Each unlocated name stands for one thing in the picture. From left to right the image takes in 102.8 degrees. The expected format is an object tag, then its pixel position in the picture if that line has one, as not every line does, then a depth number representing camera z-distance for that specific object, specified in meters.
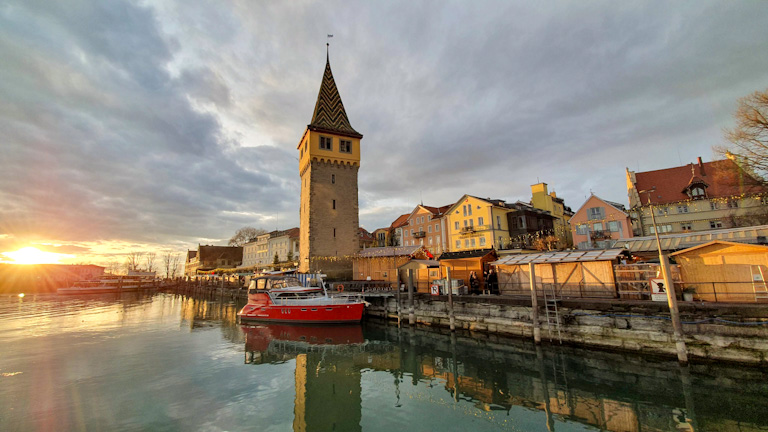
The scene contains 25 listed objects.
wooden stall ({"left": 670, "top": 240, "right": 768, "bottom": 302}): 12.06
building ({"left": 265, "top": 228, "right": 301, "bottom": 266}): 71.69
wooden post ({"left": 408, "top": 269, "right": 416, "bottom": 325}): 20.67
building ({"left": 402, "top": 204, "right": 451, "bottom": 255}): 50.56
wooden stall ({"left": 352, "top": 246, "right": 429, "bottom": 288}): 26.25
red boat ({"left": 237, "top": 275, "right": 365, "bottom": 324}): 21.56
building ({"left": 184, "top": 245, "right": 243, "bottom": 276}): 86.06
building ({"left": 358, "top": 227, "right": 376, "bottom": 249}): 67.06
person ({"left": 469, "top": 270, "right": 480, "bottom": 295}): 20.12
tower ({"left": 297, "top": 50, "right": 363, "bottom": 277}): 32.09
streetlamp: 10.91
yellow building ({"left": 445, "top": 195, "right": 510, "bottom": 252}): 42.88
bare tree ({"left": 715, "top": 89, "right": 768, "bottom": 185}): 16.83
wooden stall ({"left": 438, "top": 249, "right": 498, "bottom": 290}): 20.98
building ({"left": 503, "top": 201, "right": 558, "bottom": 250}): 41.75
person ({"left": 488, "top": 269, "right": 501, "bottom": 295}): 19.77
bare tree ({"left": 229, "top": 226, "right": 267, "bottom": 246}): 100.50
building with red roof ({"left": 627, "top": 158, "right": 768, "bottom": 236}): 29.71
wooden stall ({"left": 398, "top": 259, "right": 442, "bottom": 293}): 23.39
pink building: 35.72
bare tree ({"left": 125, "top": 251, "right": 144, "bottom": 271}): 121.60
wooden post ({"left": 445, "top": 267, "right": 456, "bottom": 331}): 18.33
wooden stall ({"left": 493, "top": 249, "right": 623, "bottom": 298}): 15.27
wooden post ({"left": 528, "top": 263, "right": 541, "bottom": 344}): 14.48
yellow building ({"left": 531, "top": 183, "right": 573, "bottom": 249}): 47.12
